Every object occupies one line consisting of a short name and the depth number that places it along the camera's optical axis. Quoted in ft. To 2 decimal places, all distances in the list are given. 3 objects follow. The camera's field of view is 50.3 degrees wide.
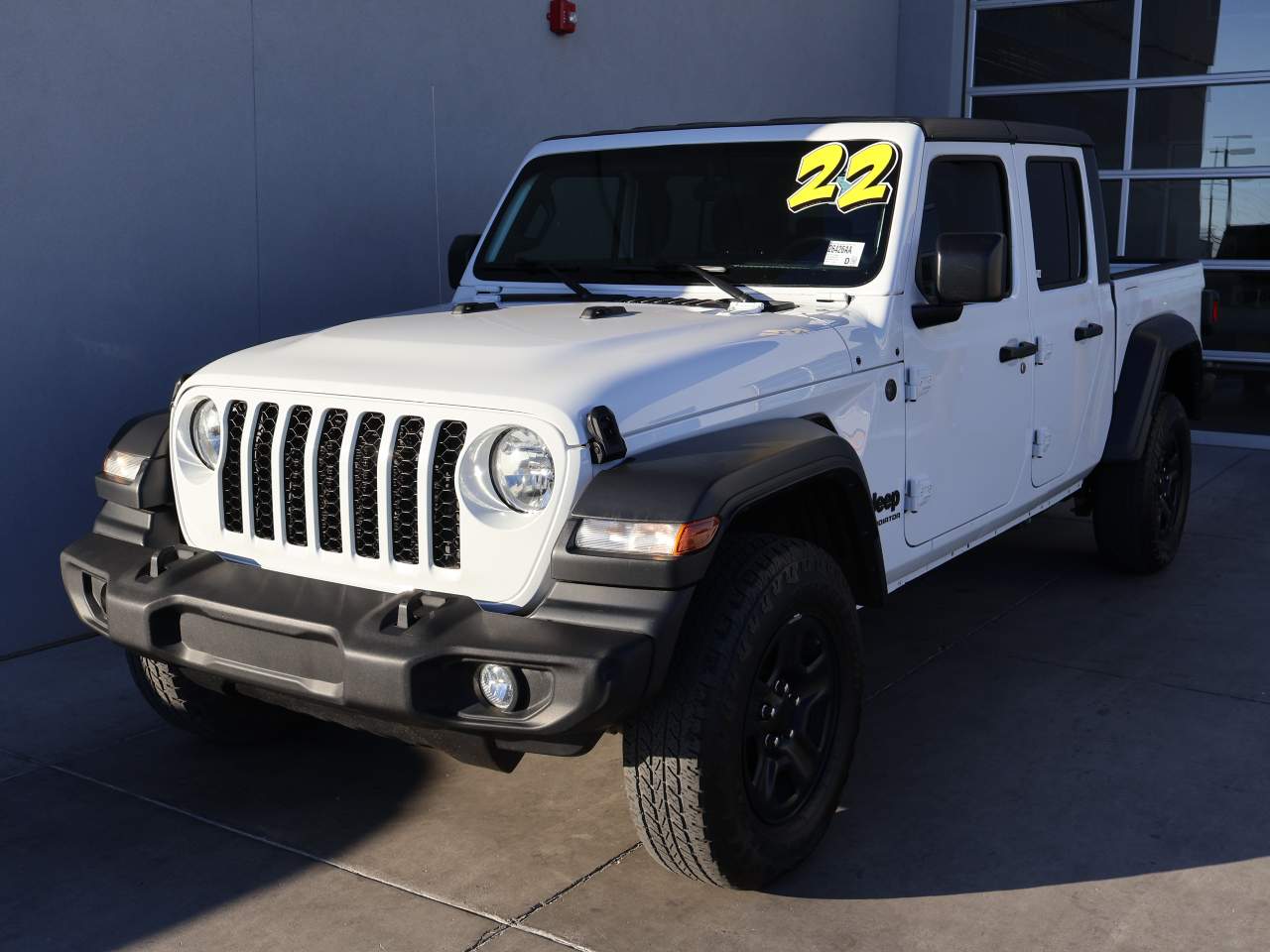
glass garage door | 32.01
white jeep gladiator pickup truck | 9.19
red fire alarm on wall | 23.38
